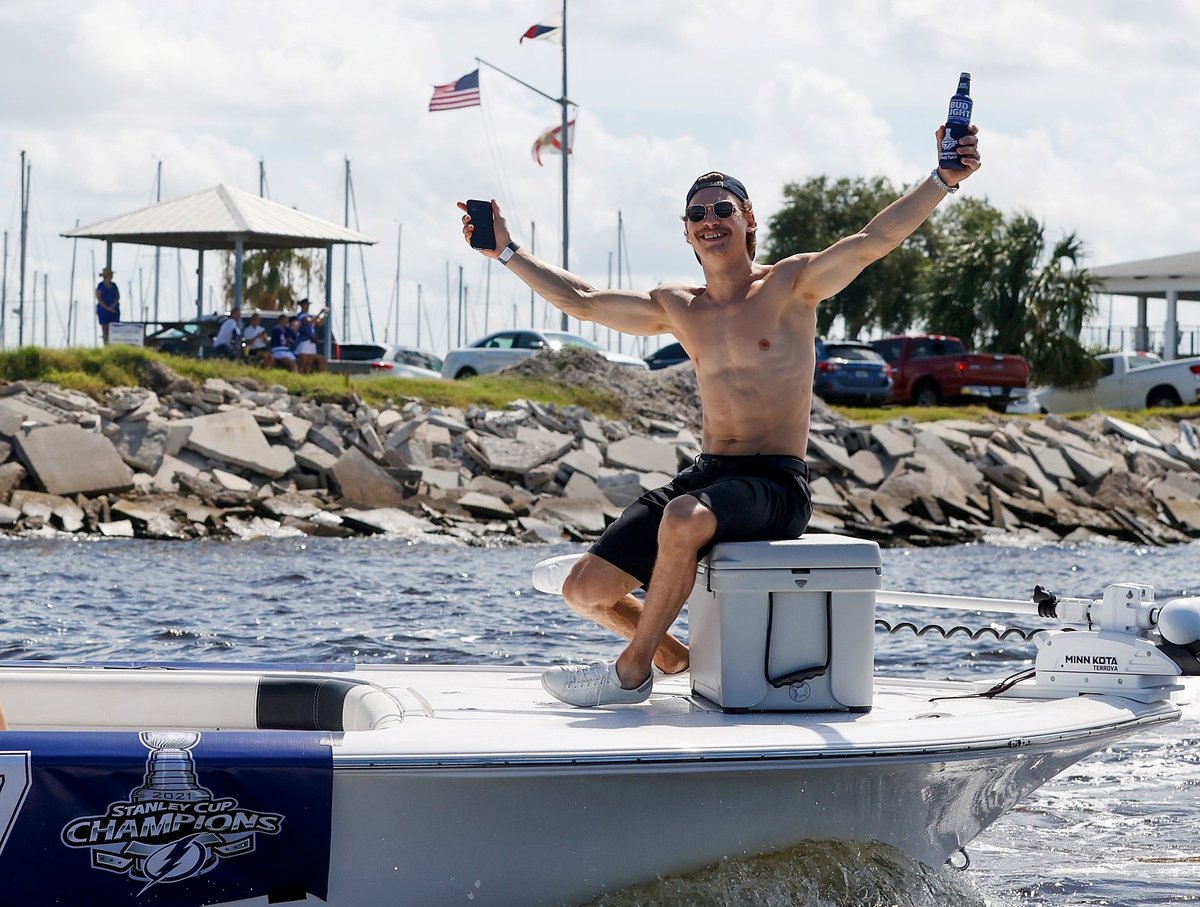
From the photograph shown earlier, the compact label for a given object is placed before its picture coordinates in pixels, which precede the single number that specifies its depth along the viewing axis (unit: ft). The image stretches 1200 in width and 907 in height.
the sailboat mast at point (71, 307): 182.49
